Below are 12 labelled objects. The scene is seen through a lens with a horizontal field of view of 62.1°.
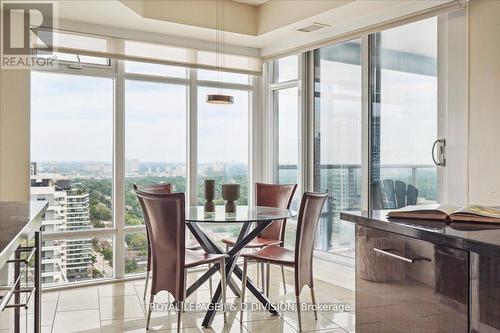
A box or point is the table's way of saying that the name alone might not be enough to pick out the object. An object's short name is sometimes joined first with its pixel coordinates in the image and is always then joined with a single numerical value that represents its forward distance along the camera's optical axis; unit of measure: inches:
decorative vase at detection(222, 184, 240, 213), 143.5
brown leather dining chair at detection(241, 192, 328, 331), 120.8
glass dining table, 125.0
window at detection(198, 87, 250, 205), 197.9
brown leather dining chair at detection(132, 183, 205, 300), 144.1
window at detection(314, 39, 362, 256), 166.6
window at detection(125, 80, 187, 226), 179.8
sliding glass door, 136.8
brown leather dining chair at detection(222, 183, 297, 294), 153.9
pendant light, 145.0
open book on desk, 58.6
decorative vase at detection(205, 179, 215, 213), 147.0
